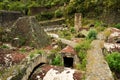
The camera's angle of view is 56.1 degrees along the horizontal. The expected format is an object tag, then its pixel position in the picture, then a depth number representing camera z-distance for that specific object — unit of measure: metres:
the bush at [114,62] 5.27
